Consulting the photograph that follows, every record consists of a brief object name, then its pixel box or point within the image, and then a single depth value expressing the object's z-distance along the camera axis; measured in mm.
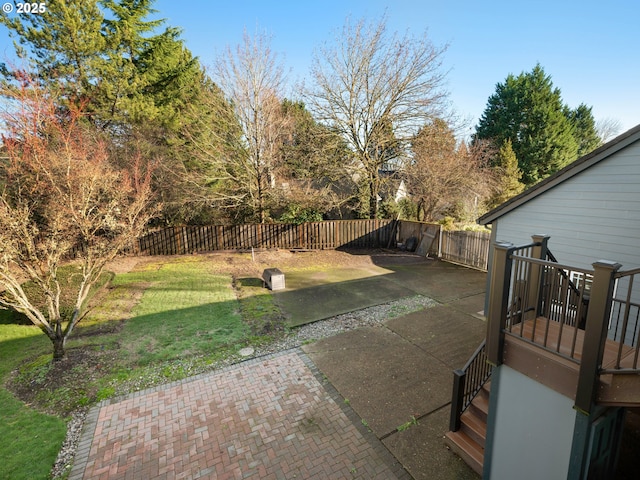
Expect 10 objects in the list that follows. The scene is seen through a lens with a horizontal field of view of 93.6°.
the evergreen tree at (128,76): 13125
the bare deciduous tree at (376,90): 14961
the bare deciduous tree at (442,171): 15711
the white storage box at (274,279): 10297
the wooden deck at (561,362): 2525
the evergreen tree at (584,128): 33219
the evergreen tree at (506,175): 22016
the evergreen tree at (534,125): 28625
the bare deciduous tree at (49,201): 5625
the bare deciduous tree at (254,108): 13617
